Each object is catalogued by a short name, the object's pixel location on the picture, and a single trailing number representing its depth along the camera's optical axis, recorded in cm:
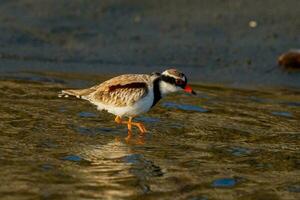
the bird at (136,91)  1079
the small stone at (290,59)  1442
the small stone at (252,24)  1603
